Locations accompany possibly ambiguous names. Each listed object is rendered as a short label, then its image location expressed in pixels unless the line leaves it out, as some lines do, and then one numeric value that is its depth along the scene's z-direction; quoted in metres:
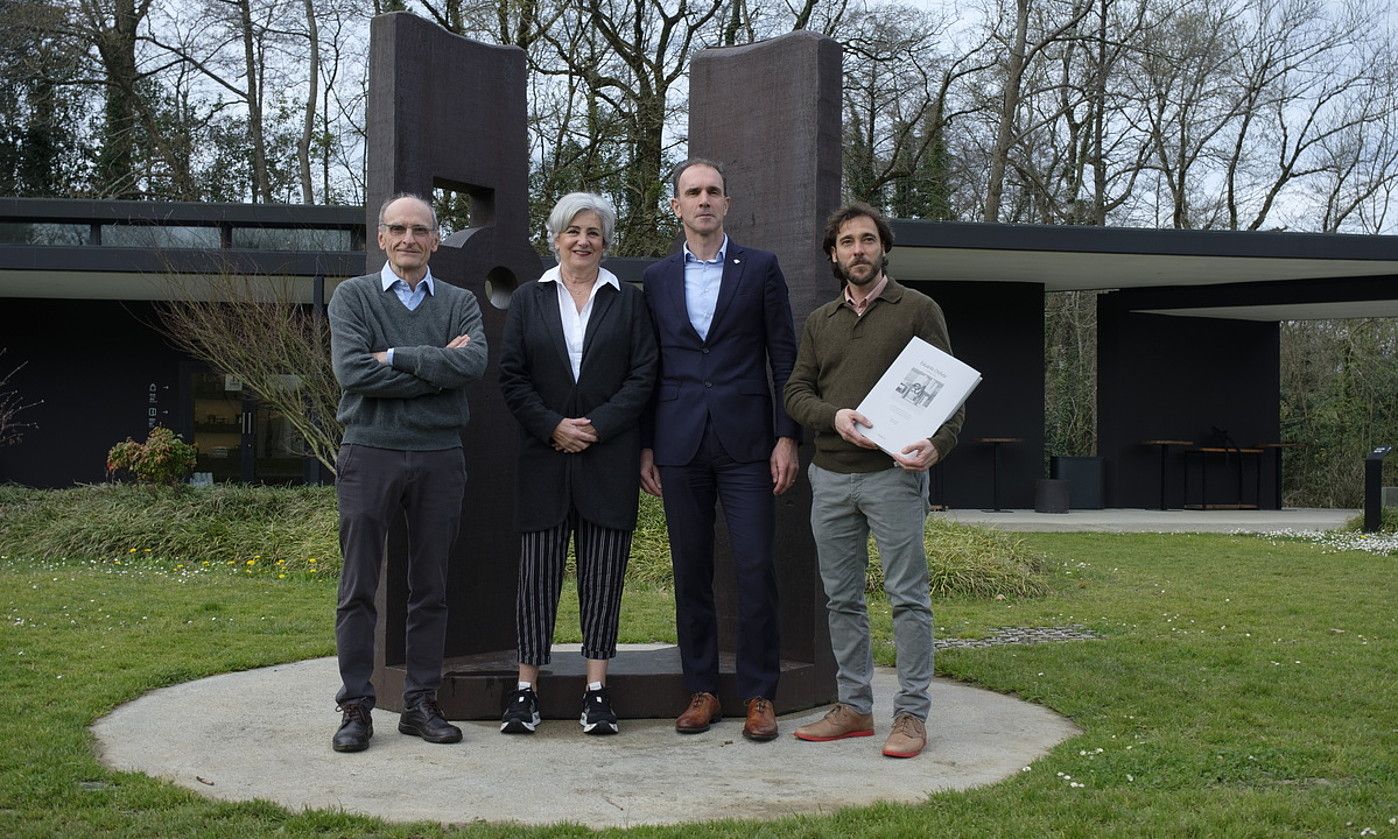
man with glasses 4.50
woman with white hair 4.68
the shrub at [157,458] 13.03
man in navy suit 4.67
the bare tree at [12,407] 19.23
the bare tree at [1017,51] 24.67
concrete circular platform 3.82
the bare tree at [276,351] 13.01
